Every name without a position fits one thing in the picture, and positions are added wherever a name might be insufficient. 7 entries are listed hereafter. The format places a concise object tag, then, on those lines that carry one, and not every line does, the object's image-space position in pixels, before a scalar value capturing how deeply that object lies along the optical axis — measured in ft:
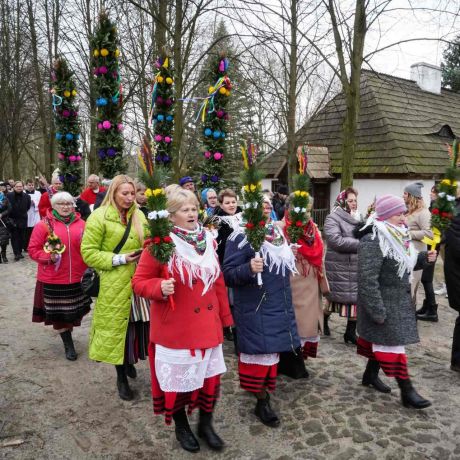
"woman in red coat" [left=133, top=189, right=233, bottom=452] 10.11
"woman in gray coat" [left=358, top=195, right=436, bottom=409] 12.29
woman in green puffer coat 12.74
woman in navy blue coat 11.63
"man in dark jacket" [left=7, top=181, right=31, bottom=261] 37.96
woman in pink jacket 16.08
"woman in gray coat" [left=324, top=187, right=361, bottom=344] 17.01
